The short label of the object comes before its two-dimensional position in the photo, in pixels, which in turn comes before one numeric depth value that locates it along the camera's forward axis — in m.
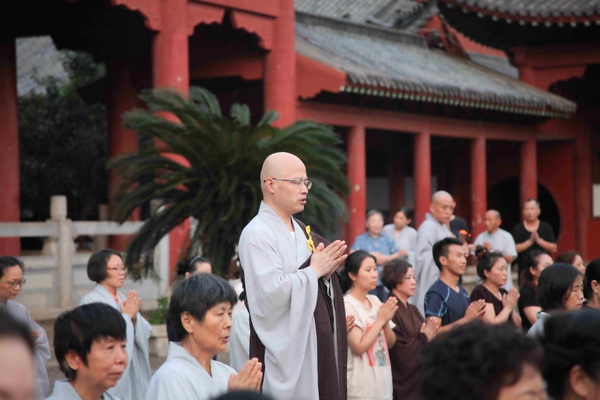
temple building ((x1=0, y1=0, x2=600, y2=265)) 12.17
